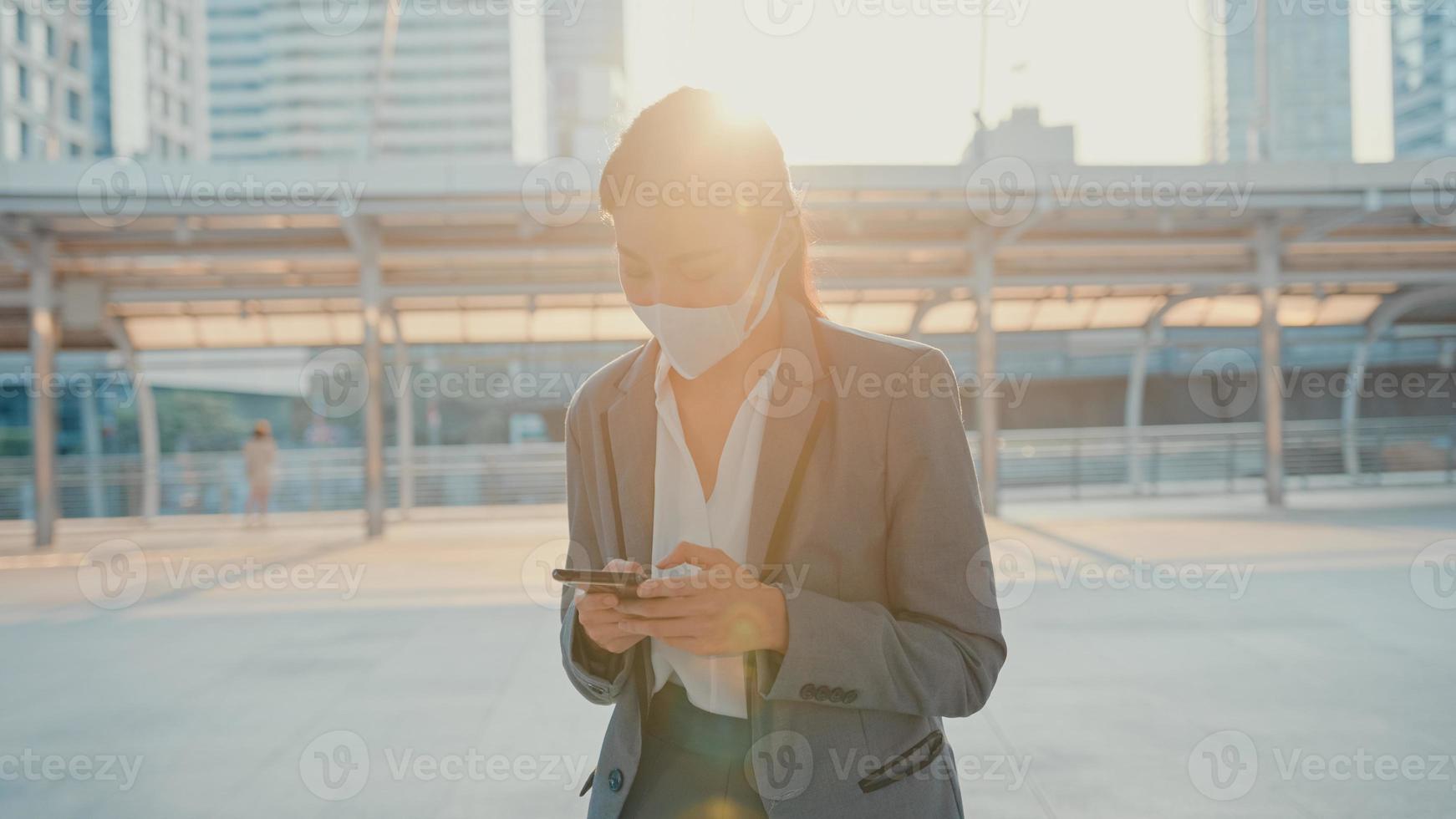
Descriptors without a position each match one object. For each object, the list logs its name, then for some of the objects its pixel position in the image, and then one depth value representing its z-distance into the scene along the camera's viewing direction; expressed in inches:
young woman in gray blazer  47.3
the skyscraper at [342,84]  4340.6
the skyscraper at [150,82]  2425.0
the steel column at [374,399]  459.2
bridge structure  406.6
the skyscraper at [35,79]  1813.5
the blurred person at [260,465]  559.8
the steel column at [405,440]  590.9
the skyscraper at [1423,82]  2753.4
